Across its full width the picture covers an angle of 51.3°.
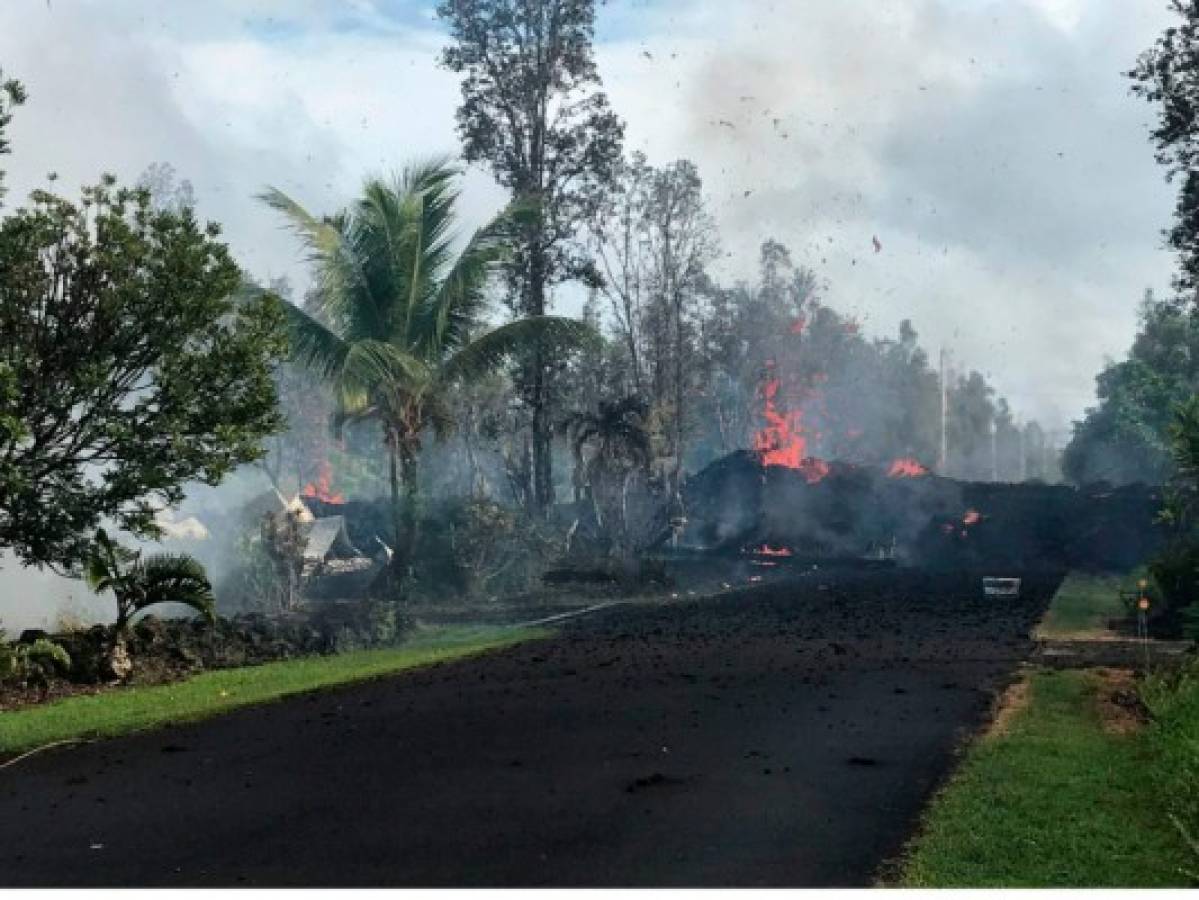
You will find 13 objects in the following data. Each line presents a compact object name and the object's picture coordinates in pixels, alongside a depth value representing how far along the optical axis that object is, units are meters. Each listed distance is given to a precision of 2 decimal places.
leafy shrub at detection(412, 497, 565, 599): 29.55
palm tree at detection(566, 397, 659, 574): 35.31
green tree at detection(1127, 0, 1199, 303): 23.98
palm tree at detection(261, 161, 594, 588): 26.53
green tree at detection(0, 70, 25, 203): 14.57
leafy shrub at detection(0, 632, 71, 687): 14.64
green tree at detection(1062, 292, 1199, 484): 54.75
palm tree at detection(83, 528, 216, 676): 15.75
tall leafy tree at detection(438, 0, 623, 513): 40.09
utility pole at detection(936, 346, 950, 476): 93.10
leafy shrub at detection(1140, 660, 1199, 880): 8.16
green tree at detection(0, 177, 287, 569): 14.72
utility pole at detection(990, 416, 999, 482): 129.88
